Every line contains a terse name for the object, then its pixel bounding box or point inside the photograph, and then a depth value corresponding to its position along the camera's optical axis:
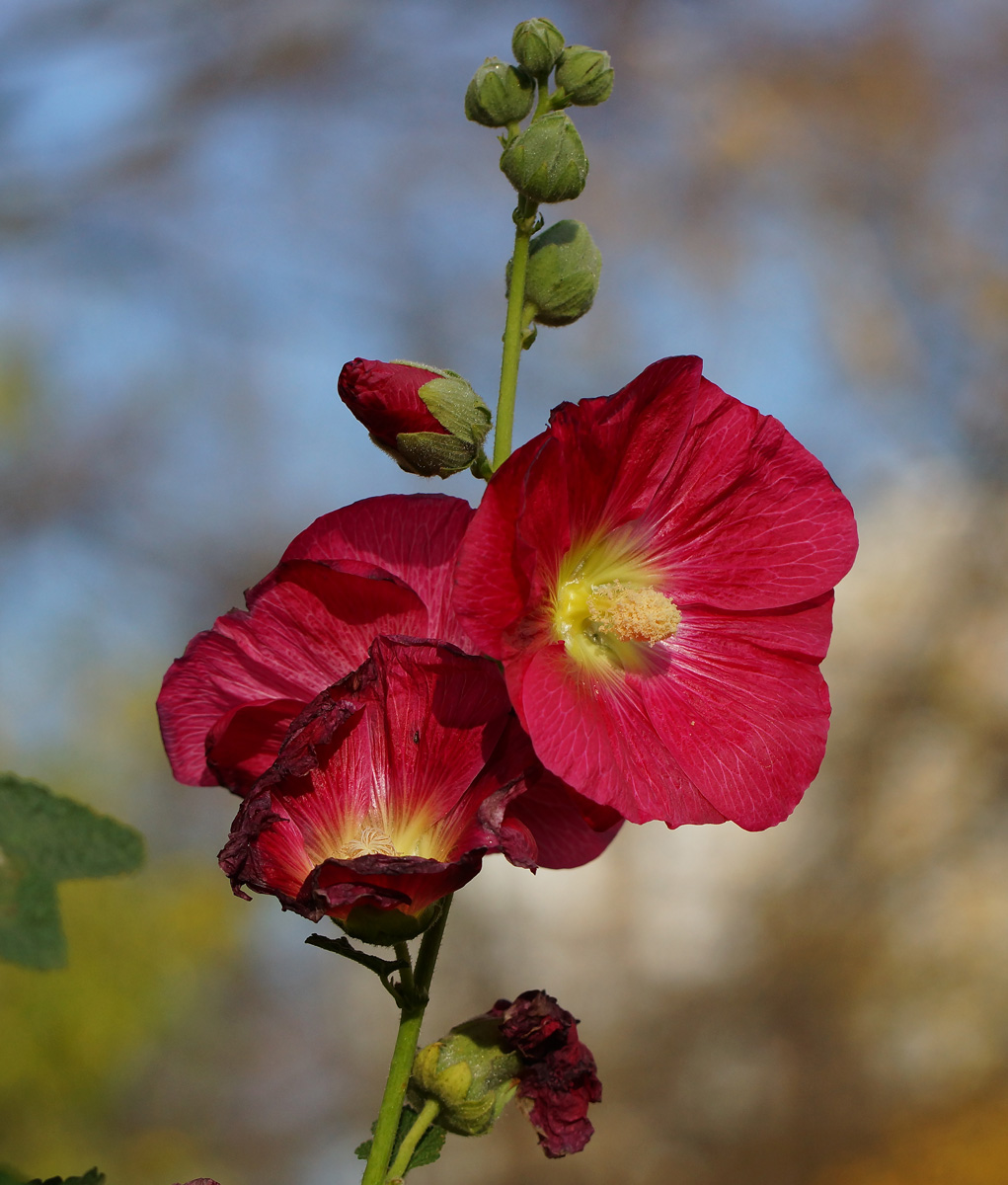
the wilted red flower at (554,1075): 0.68
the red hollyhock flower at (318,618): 0.66
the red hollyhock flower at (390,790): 0.63
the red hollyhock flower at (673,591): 0.65
